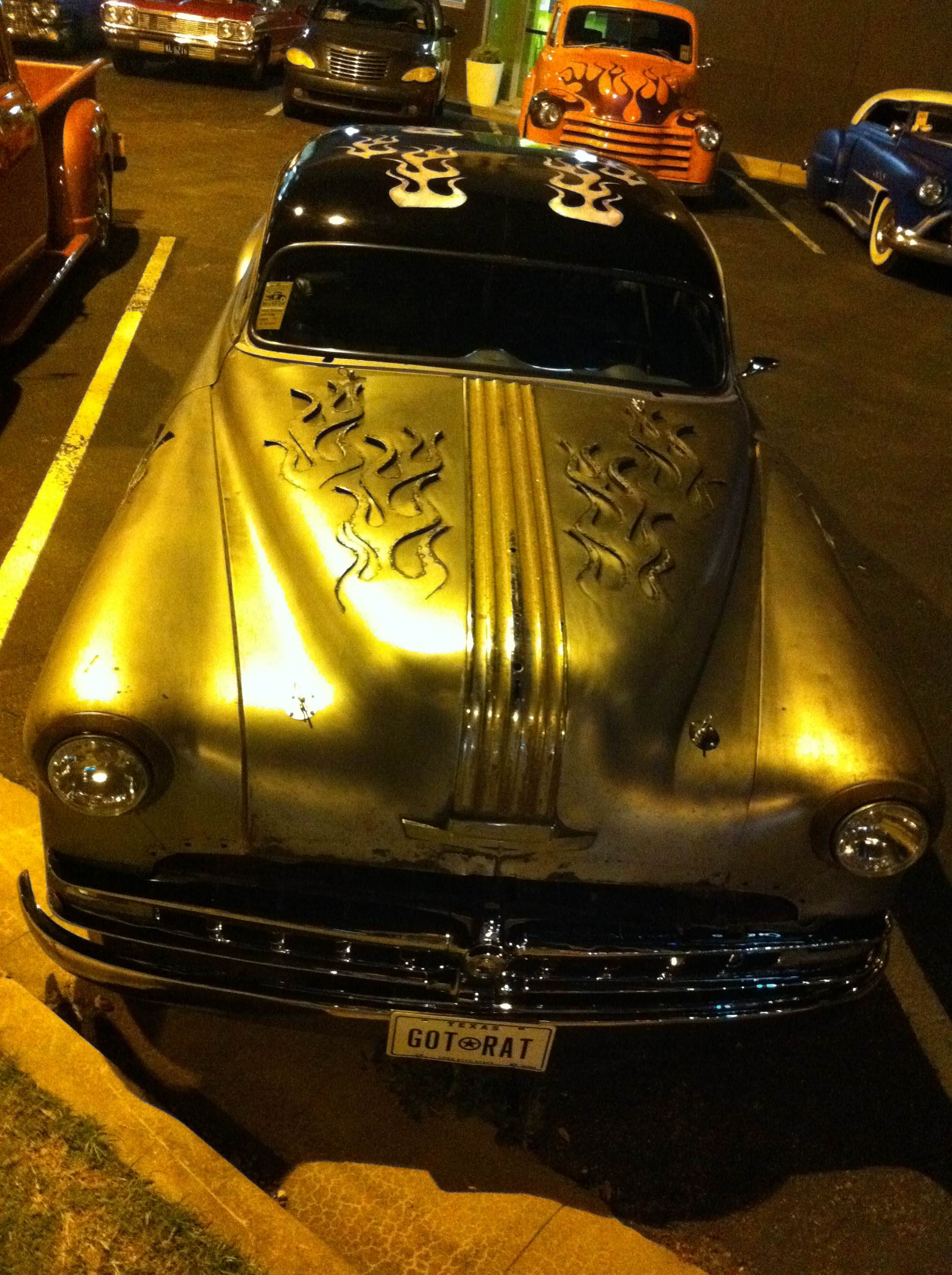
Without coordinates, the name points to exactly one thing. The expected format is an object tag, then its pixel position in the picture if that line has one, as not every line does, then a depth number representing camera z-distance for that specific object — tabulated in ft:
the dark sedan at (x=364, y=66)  41.37
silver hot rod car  7.71
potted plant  53.16
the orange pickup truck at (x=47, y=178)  19.40
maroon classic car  44.06
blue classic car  31.81
